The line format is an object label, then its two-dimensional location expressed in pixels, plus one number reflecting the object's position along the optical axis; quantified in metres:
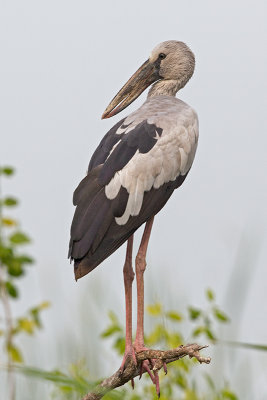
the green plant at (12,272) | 12.45
